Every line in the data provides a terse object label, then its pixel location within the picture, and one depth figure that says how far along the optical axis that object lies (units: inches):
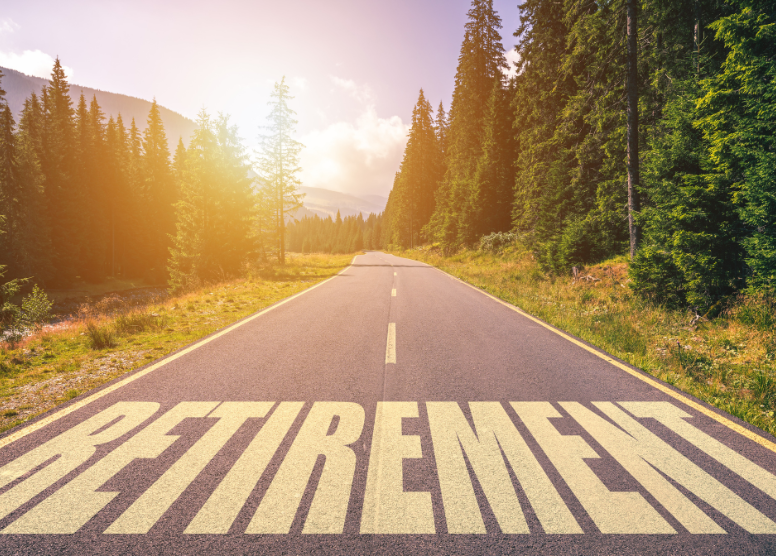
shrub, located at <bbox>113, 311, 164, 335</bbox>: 329.4
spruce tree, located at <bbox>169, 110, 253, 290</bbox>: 810.2
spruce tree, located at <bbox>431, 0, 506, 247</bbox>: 1365.7
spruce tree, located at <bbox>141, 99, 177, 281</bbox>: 1635.1
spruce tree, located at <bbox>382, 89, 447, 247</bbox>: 2181.3
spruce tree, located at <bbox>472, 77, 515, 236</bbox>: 1262.3
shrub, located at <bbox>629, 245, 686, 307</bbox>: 381.1
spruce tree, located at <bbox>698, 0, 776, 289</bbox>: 291.3
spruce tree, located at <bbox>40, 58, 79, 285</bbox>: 1238.3
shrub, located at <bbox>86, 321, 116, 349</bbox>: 279.3
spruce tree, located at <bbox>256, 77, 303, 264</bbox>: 1221.1
